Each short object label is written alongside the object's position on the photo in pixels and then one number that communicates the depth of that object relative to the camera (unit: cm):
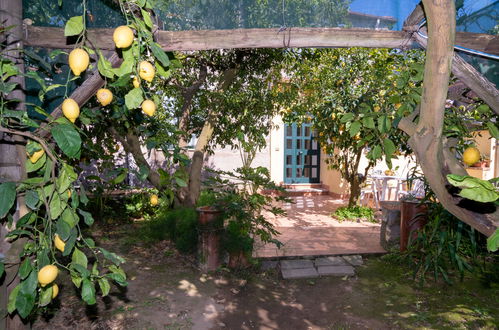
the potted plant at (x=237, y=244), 430
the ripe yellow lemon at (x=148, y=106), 146
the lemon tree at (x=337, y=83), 496
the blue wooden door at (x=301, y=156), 1066
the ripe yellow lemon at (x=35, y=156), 155
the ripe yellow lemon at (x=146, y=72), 139
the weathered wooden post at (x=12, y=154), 193
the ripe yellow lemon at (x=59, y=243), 144
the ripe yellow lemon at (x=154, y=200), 266
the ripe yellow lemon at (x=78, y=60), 139
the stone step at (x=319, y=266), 438
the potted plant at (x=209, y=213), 436
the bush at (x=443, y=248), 400
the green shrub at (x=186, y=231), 475
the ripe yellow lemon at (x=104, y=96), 156
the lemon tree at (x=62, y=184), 132
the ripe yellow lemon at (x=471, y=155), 206
